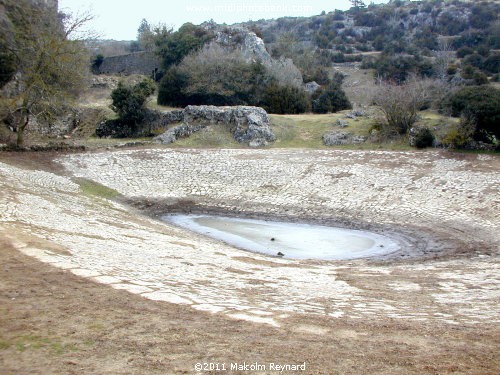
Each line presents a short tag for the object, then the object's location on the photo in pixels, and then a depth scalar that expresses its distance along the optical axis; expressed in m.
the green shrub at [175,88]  46.16
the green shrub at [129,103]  39.59
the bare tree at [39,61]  31.53
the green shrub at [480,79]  53.53
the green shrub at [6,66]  33.69
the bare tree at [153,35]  59.53
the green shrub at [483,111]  27.60
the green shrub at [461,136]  27.77
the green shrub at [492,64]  60.26
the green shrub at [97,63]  63.21
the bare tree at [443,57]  60.00
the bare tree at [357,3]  121.22
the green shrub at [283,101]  44.34
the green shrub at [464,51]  70.12
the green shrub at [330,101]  46.12
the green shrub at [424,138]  29.45
